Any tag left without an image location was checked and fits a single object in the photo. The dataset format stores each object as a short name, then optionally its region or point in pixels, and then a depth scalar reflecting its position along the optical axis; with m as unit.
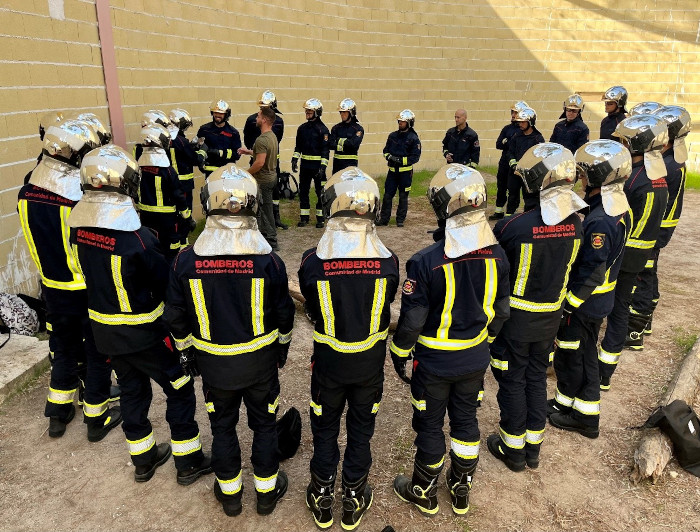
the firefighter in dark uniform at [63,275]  3.64
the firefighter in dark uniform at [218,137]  8.14
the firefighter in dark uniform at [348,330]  2.85
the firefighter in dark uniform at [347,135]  9.27
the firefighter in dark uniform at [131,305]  3.10
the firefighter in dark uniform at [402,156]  9.46
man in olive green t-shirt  7.11
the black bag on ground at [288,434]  3.72
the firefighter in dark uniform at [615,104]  8.62
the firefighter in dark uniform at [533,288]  3.36
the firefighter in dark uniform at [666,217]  5.22
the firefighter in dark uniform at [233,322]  2.83
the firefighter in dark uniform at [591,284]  3.66
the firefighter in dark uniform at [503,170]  9.95
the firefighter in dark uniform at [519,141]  8.99
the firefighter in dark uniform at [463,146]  9.89
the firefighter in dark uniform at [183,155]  6.68
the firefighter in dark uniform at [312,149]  9.04
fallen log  3.51
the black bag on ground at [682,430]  3.65
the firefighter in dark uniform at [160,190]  5.63
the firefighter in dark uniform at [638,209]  4.57
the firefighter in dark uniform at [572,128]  9.37
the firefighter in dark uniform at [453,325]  2.95
